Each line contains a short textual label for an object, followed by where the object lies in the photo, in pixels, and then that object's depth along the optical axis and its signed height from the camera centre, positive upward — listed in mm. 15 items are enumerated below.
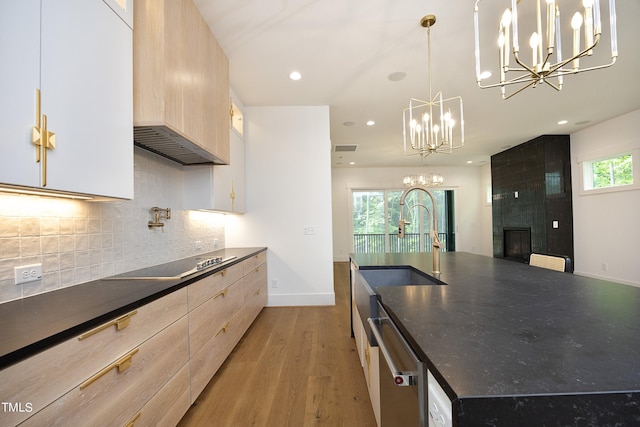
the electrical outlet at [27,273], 1200 -218
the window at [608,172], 4430 +762
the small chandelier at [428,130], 2179 +844
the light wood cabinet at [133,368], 771 -564
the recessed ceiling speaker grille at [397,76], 2980 +1625
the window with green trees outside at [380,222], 8172 -95
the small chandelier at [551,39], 1215 +858
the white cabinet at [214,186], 2588 +374
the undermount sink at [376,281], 1270 -414
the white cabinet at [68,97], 920 +528
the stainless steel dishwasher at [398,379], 683 -461
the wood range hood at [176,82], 1558 +929
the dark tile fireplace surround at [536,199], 5426 +378
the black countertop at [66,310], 773 -331
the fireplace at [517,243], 6002 -643
